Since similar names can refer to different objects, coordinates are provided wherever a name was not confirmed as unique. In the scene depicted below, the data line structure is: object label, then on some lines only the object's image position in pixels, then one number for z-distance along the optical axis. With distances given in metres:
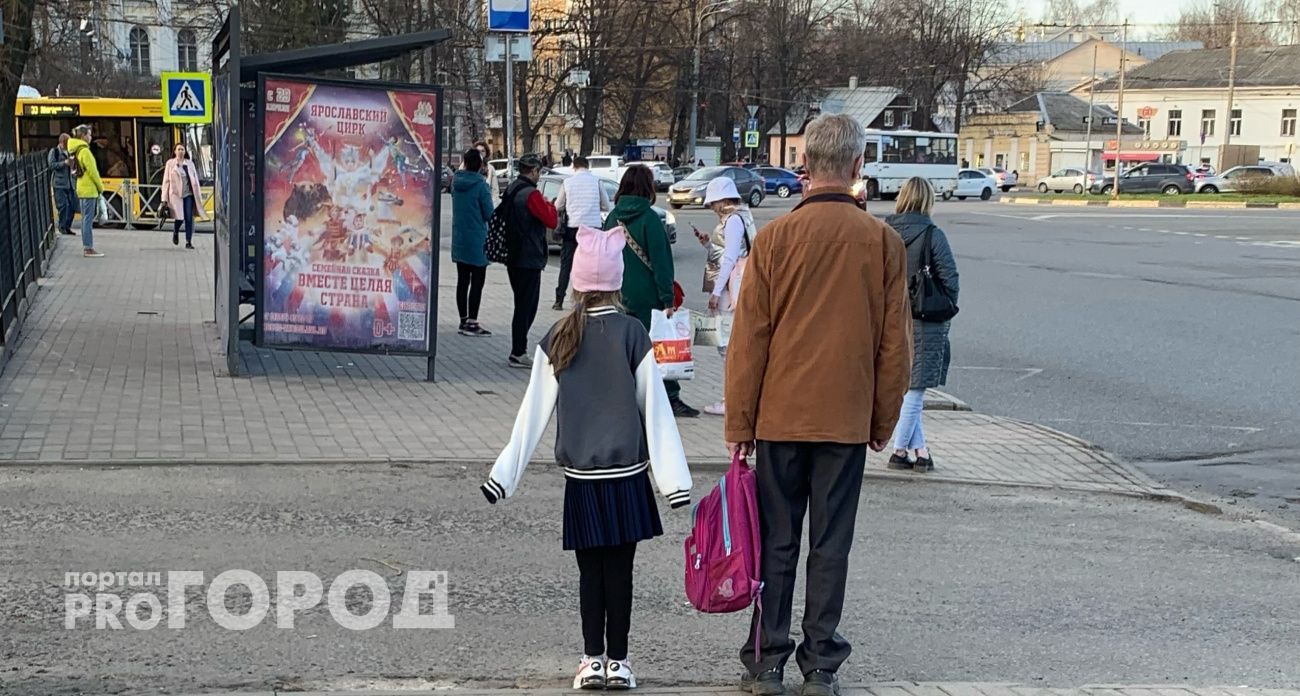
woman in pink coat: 23.27
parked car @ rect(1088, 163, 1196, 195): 68.81
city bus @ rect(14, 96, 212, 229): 29.92
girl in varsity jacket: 4.55
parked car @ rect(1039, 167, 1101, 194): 74.62
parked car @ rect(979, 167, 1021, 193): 76.06
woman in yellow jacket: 21.55
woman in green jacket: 9.36
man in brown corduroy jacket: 4.40
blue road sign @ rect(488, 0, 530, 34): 16.20
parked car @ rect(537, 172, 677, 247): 24.88
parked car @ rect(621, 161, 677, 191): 59.78
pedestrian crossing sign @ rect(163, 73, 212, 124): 21.05
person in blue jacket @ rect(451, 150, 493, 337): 13.67
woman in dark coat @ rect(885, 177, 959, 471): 8.20
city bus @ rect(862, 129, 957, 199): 62.41
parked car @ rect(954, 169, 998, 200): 66.38
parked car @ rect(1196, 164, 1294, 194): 66.44
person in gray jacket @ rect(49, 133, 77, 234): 24.47
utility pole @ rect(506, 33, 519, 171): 17.64
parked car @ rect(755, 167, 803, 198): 64.94
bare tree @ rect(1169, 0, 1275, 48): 118.38
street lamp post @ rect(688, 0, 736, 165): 67.42
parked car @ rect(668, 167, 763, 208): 49.91
